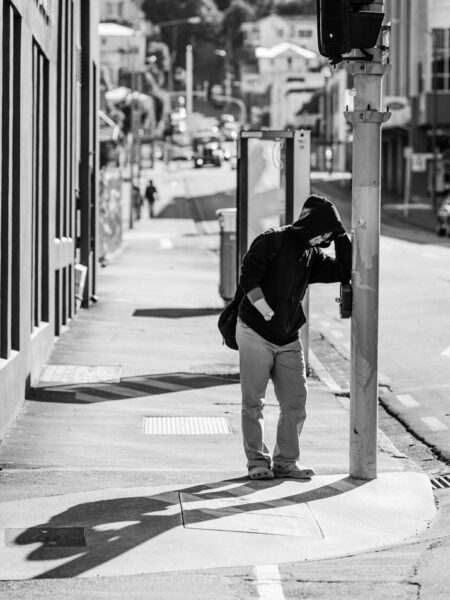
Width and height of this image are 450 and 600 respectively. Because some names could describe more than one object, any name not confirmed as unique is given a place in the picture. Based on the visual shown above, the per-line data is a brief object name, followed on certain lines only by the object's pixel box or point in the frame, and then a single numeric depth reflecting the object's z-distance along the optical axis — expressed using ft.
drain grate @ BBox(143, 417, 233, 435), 37.91
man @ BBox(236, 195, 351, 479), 29.68
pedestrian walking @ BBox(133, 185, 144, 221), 204.85
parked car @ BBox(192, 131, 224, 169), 393.09
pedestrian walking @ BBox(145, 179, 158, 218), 217.97
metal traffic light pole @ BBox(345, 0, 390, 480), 30.12
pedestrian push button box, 30.50
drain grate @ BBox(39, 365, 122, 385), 46.78
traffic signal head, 28.91
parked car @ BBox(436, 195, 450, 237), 177.88
